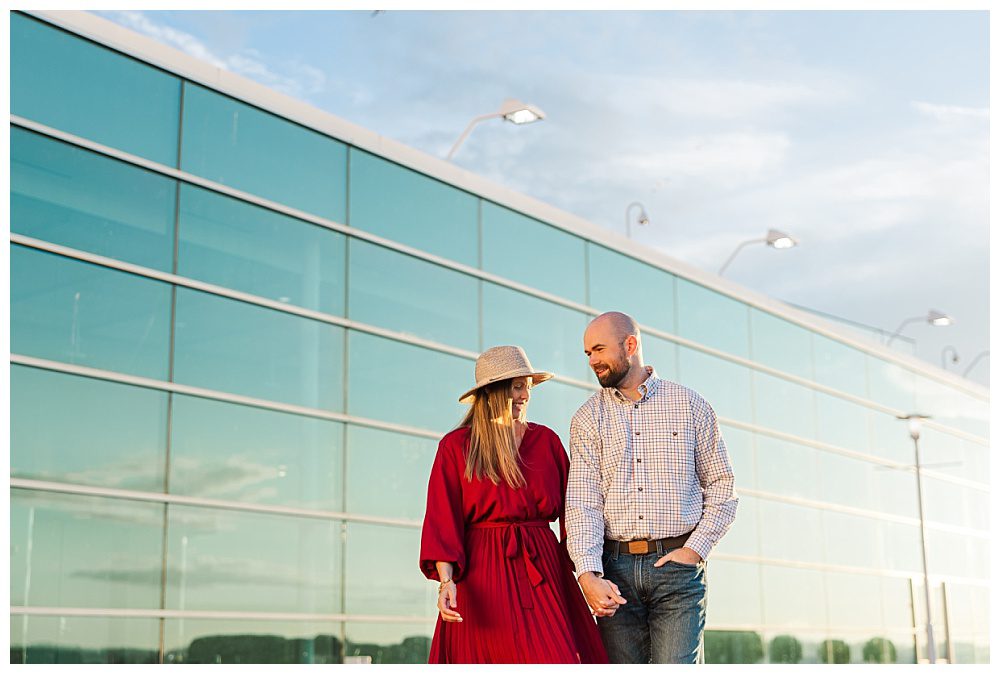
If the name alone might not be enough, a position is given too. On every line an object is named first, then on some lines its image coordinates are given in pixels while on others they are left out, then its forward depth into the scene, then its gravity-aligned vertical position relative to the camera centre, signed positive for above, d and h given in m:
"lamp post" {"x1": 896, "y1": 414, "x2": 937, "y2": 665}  24.41 +2.24
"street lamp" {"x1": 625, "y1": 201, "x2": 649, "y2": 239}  22.55 +6.73
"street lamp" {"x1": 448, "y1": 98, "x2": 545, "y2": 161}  16.09 +6.03
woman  6.04 +0.39
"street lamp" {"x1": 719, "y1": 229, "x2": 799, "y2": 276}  21.94 +6.14
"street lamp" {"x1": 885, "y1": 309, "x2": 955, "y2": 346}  29.12 +6.50
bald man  5.66 +0.54
